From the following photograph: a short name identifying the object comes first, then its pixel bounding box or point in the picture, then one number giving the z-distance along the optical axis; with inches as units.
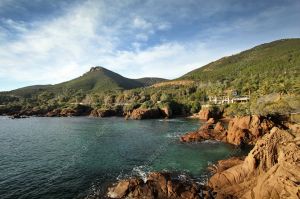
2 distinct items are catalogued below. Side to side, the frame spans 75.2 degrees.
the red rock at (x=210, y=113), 3174.2
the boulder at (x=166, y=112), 3533.5
